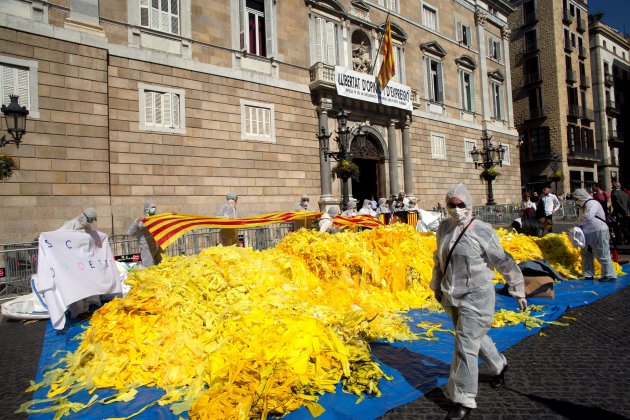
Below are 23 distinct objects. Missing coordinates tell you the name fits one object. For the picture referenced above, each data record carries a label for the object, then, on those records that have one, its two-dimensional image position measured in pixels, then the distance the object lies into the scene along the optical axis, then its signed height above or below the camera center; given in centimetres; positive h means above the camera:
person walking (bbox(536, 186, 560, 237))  1243 +0
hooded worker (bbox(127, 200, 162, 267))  852 -47
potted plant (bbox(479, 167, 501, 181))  2222 +221
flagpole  1972 +886
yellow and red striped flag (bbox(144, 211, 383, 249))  680 +3
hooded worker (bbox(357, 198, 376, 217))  1461 +33
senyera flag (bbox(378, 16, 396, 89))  1853 +733
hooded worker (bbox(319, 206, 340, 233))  852 -1
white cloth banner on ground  599 -66
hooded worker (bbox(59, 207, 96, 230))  691 +15
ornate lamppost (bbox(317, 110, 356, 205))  1407 +249
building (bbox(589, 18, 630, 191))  4506 +1296
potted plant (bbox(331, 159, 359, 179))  1535 +194
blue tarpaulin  334 -158
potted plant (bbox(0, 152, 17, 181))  895 +157
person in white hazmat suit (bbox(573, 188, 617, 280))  762 -50
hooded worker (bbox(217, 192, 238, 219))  971 +36
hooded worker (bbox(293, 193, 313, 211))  1339 +58
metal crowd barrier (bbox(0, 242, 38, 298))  860 -85
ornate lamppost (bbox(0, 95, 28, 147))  907 +271
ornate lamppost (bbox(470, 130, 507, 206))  2169 +293
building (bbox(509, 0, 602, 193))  3831 +1194
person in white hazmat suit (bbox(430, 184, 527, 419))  322 -66
